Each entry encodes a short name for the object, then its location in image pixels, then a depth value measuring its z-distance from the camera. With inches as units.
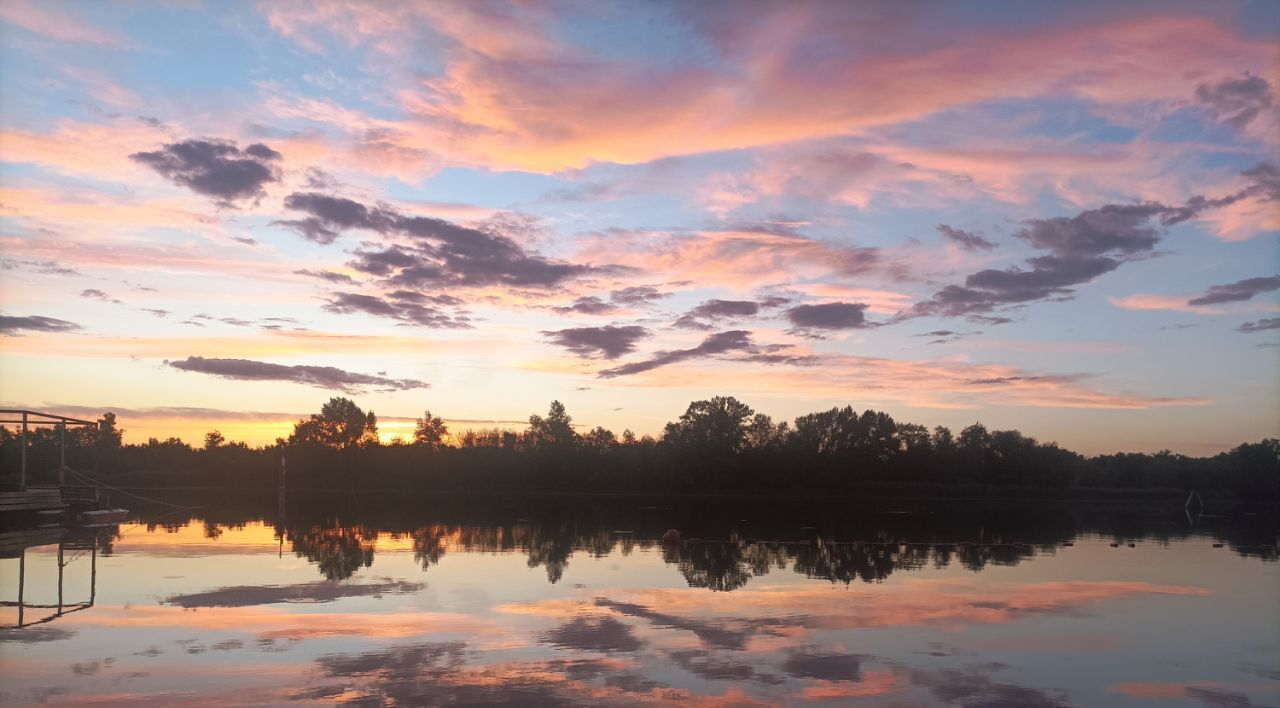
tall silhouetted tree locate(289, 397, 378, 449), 5649.6
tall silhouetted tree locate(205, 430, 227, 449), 6186.0
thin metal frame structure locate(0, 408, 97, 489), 1403.1
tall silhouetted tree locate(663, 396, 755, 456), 5098.4
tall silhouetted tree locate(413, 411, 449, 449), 6264.8
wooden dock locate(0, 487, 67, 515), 1429.1
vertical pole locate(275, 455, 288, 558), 1248.6
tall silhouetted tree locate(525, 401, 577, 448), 5679.1
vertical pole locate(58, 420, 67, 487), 1559.3
